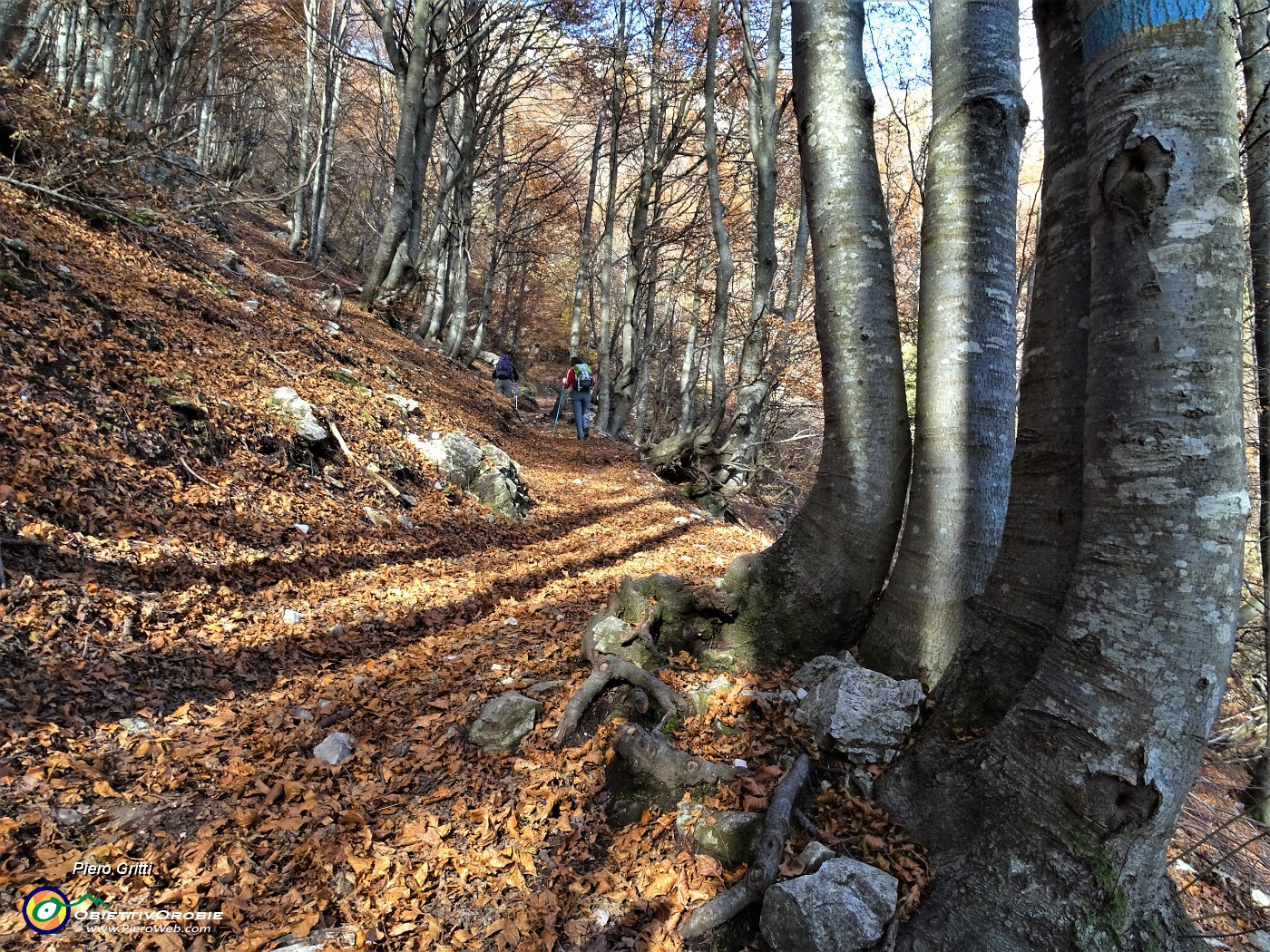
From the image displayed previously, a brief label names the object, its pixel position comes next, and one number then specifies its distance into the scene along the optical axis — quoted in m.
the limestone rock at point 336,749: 2.83
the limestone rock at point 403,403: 8.00
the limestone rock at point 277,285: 9.87
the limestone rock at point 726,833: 2.10
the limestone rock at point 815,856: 1.91
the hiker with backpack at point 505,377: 15.73
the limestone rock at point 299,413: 6.04
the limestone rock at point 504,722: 2.98
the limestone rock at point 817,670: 2.99
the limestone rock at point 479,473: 7.42
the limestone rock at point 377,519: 5.83
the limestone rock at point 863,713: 2.46
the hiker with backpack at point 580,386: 13.49
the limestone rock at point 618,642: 3.40
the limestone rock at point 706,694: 3.02
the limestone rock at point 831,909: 1.67
